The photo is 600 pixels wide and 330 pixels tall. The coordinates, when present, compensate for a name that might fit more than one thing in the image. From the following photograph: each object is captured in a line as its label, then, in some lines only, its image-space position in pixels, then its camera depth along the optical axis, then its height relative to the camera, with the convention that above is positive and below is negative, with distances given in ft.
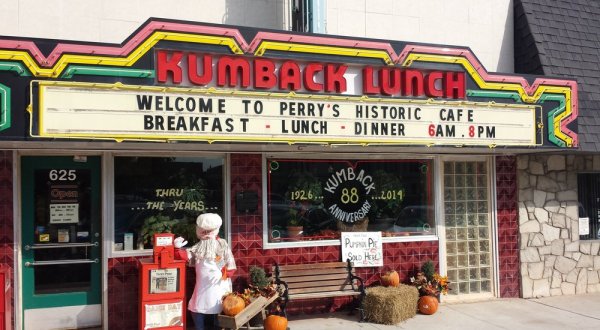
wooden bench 25.08 -4.56
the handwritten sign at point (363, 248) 27.32 -3.28
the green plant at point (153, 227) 24.43 -1.83
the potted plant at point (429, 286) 26.66 -5.18
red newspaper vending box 22.03 -4.17
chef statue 22.20 -3.35
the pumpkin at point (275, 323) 22.77 -5.72
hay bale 24.86 -5.55
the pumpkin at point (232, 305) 21.57 -4.71
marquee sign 19.22 +3.71
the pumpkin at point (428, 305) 26.58 -5.93
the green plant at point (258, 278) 24.45 -4.16
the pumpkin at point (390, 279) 26.55 -4.66
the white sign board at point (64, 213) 23.61 -1.12
